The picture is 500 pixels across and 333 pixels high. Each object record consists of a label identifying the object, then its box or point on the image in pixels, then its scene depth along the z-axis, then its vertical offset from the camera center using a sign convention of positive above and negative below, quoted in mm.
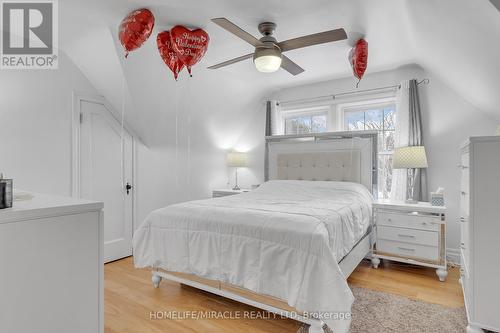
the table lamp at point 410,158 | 3203 +75
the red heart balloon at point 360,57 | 2713 +1026
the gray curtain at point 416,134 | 3543 +385
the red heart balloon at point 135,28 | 2197 +1064
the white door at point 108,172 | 3318 -95
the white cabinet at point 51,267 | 828 -327
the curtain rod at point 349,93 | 3654 +1052
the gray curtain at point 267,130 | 4605 +580
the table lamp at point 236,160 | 4980 +76
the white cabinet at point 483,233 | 1832 -451
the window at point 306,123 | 4609 +689
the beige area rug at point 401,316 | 2021 -1164
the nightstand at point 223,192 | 4648 -460
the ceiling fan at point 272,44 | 2121 +969
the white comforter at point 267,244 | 1806 -607
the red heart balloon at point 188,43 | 2367 +1021
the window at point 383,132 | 4012 +466
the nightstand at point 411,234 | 2980 -760
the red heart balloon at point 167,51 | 2514 +1005
